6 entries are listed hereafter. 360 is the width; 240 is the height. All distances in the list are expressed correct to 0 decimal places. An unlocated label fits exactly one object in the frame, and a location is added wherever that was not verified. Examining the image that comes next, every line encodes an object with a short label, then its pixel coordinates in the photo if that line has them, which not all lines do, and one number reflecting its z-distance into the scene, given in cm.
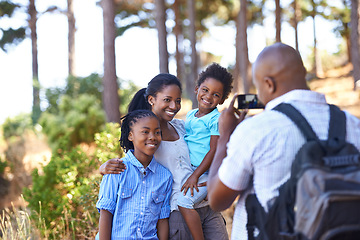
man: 175
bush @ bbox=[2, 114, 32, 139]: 1448
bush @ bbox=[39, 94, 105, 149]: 943
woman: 278
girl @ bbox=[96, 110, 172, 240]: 263
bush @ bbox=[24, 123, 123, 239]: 476
